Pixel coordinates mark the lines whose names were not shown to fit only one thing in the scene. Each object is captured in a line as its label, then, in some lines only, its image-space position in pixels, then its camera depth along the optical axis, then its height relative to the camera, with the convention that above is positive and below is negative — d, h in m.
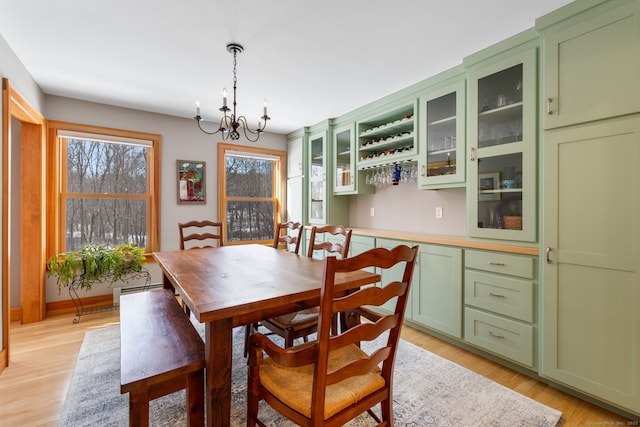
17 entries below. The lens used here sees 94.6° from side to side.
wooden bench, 1.16 -0.66
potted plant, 3.13 -0.59
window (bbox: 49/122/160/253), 3.43 +0.30
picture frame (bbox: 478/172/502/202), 2.34 +0.20
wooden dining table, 1.22 -0.38
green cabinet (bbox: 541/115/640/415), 1.63 -0.29
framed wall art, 4.07 +0.41
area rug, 1.66 -1.18
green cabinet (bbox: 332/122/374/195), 3.86 +0.65
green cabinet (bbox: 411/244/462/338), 2.49 -0.71
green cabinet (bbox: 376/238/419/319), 2.89 -0.66
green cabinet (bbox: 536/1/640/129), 1.63 +0.88
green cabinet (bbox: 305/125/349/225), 4.22 +0.38
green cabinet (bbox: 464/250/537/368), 2.07 -0.70
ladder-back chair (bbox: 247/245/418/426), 1.04 -0.63
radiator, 3.53 -0.98
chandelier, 2.27 +1.27
